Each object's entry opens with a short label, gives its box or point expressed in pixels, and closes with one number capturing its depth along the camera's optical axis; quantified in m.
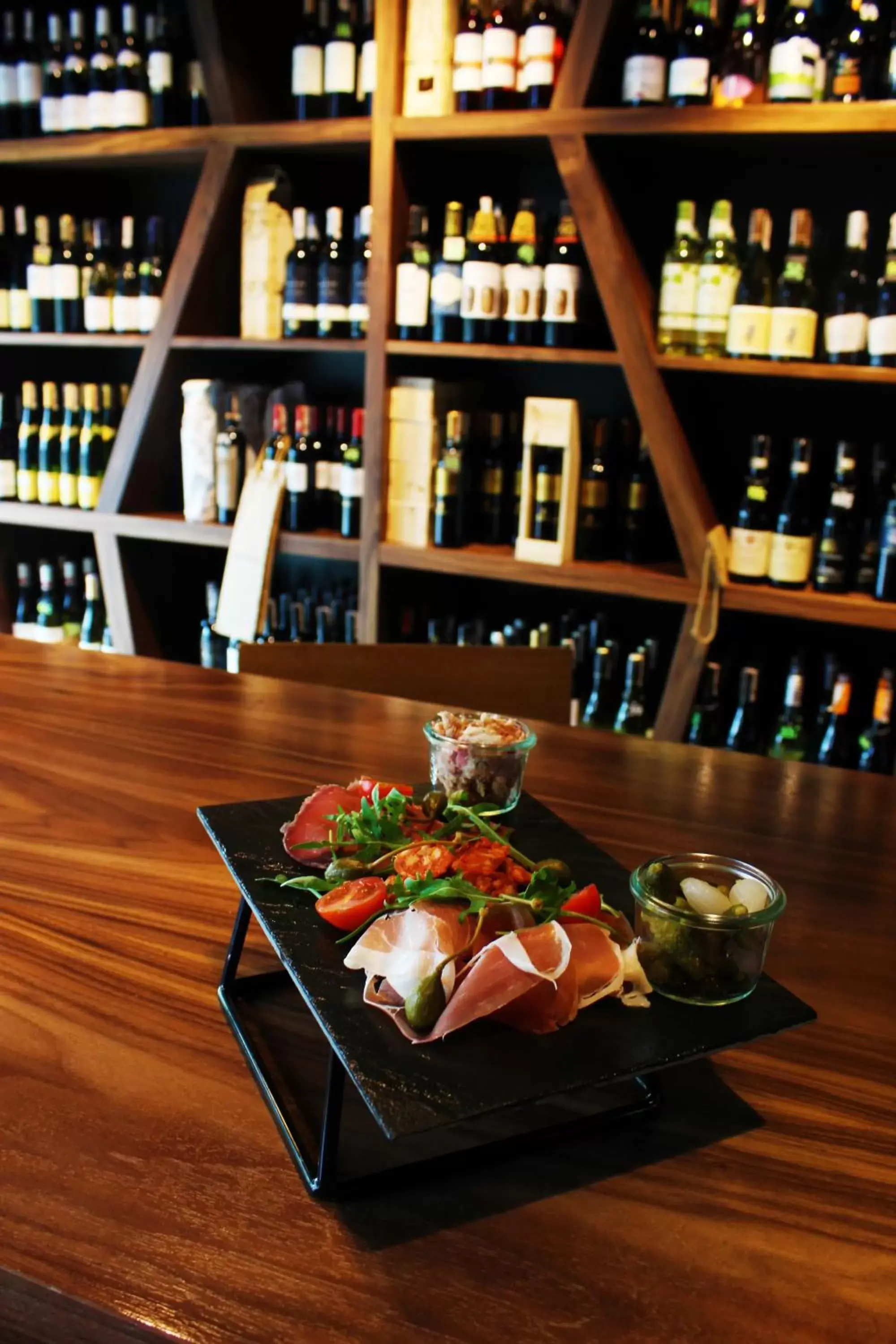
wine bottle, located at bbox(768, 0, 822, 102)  1.96
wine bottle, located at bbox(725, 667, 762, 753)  2.29
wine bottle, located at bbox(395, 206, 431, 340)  2.29
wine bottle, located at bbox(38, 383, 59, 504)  2.85
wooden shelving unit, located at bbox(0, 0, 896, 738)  2.04
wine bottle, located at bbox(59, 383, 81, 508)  2.79
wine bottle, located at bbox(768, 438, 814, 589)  2.10
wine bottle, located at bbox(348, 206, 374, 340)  2.41
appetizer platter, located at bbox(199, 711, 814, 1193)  0.55
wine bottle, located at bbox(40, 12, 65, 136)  2.68
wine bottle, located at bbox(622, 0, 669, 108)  2.05
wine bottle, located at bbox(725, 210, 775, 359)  2.05
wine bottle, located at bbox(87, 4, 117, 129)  2.59
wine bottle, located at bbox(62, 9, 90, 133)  2.64
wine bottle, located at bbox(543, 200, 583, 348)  2.19
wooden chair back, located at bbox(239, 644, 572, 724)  1.56
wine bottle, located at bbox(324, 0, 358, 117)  2.35
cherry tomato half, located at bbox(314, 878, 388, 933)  0.65
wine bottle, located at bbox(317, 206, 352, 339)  2.46
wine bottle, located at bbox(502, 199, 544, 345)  2.22
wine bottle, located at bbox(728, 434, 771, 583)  2.13
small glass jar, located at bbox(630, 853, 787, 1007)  0.61
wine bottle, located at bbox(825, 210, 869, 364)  2.00
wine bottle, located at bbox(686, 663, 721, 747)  2.27
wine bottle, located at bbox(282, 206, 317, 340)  2.48
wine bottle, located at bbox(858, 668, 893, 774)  2.19
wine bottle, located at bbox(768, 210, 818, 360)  2.02
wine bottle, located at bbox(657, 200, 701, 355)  2.10
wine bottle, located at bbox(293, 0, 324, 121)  2.39
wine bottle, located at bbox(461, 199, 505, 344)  2.23
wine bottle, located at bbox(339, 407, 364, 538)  2.45
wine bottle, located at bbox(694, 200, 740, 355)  2.09
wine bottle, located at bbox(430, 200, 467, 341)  2.26
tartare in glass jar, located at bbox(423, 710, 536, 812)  0.89
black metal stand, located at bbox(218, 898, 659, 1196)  0.55
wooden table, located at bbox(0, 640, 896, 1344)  0.49
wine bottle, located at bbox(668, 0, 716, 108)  2.03
